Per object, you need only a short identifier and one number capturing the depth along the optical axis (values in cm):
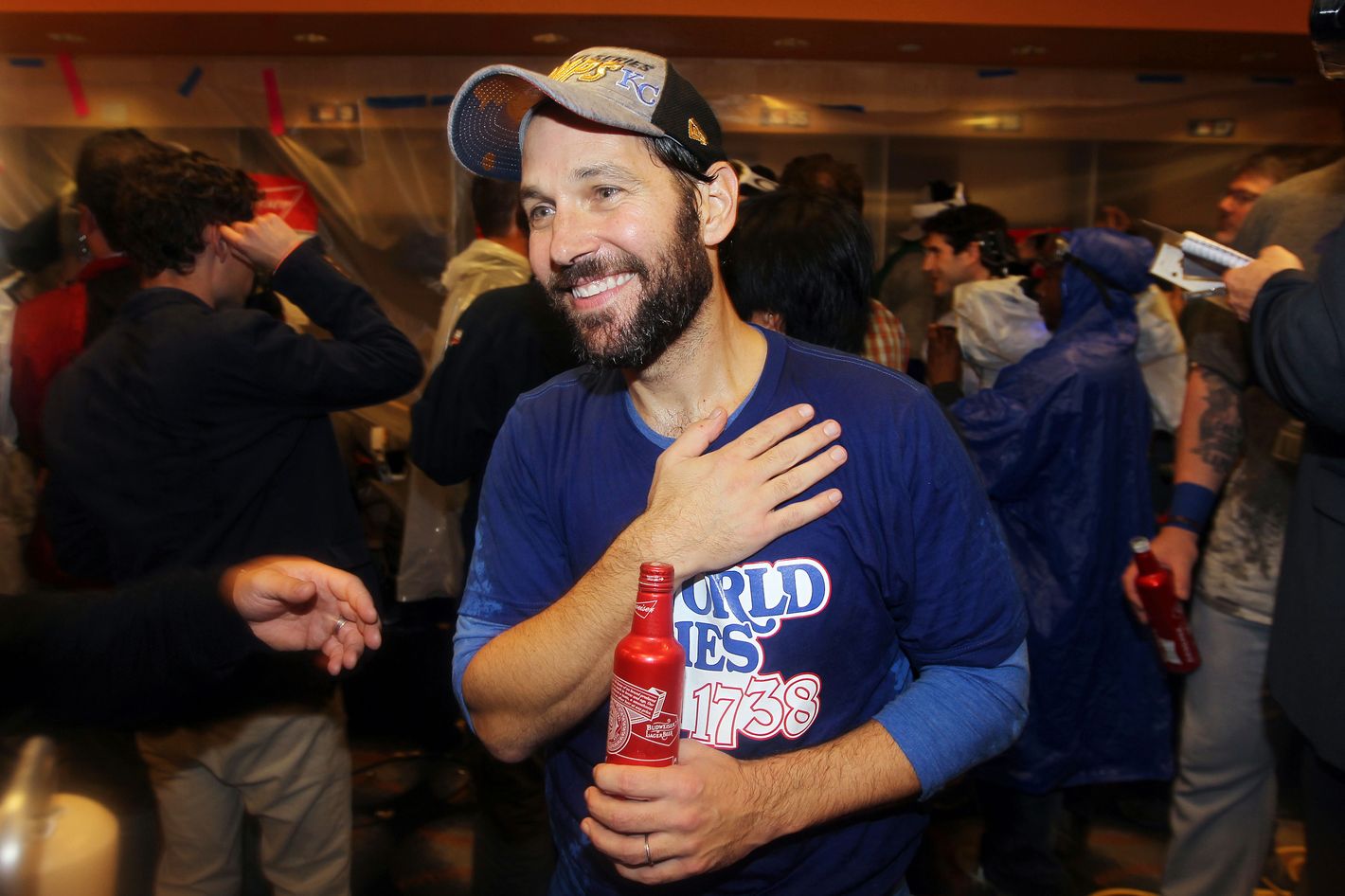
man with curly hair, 199
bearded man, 119
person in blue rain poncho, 258
